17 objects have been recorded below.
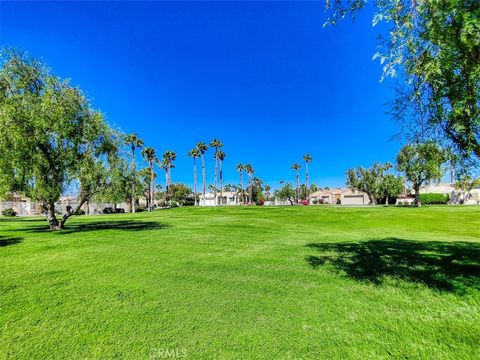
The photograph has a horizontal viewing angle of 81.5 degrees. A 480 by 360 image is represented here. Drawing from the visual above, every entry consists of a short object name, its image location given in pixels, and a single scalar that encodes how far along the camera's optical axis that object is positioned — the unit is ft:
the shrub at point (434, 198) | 228.63
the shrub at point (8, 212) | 152.97
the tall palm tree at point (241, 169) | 386.52
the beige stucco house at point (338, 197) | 303.07
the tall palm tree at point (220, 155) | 305.53
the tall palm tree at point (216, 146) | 297.74
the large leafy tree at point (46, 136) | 48.26
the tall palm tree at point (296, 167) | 384.06
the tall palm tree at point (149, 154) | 233.80
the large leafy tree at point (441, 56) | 15.78
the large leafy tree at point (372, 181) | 221.50
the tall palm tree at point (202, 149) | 286.25
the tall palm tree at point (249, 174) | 393.70
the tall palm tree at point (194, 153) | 288.10
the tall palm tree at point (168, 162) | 284.82
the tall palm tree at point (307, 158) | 352.08
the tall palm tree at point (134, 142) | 189.08
